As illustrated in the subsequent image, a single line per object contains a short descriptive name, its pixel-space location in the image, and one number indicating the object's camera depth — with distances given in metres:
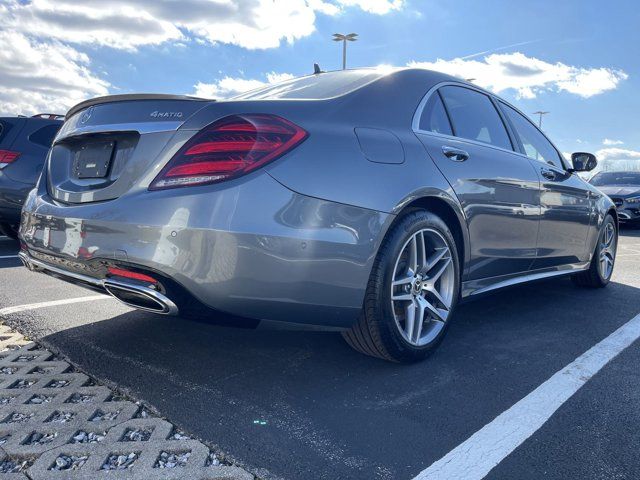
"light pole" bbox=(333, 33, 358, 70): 23.45
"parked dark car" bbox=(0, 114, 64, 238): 5.57
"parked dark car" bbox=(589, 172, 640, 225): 11.77
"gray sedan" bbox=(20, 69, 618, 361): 2.04
